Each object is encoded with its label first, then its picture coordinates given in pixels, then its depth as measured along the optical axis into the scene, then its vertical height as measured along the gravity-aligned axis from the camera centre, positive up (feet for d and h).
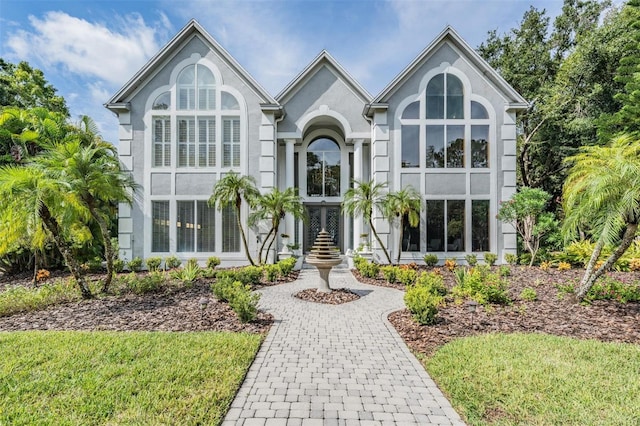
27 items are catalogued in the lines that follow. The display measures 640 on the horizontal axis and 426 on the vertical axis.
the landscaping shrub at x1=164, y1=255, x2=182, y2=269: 45.32 -6.08
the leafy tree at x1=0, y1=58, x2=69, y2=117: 54.50 +24.77
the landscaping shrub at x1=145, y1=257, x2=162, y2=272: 44.45 -6.16
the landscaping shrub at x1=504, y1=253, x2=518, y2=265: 45.78 -5.46
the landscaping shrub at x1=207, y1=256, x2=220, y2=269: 45.14 -6.04
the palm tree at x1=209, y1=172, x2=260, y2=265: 42.88 +3.67
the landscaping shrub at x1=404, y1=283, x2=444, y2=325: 21.30 -5.84
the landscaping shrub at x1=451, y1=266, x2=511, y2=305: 25.90 -5.86
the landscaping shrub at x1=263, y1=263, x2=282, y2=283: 36.60 -6.11
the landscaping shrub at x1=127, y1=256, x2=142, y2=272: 44.29 -6.26
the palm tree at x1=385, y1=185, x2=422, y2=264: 44.45 +2.01
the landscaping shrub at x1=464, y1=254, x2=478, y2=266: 45.83 -5.72
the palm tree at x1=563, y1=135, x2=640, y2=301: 21.77 +1.27
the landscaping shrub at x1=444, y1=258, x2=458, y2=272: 42.79 -6.09
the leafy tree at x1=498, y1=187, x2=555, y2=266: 42.39 +0.80
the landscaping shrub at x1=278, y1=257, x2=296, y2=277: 38.86 -5.78
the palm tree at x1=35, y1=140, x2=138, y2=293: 24.52 +3.55
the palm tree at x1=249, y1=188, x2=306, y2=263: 43.42 +1.69
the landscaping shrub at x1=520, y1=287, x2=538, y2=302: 26.66 -6.29
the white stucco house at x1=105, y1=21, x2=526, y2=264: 47.32 +11.47
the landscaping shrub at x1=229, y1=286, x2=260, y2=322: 21.65 -5.98
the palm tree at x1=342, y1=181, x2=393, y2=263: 45.06 +2.88
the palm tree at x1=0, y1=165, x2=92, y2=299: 23.04 +1.13
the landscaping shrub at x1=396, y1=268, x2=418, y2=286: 34.09 -6.13
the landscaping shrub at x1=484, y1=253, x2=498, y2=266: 45.55 -5.44
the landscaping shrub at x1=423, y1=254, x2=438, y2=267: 45.80 -5.68
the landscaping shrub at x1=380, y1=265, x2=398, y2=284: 35.94 -6.11
